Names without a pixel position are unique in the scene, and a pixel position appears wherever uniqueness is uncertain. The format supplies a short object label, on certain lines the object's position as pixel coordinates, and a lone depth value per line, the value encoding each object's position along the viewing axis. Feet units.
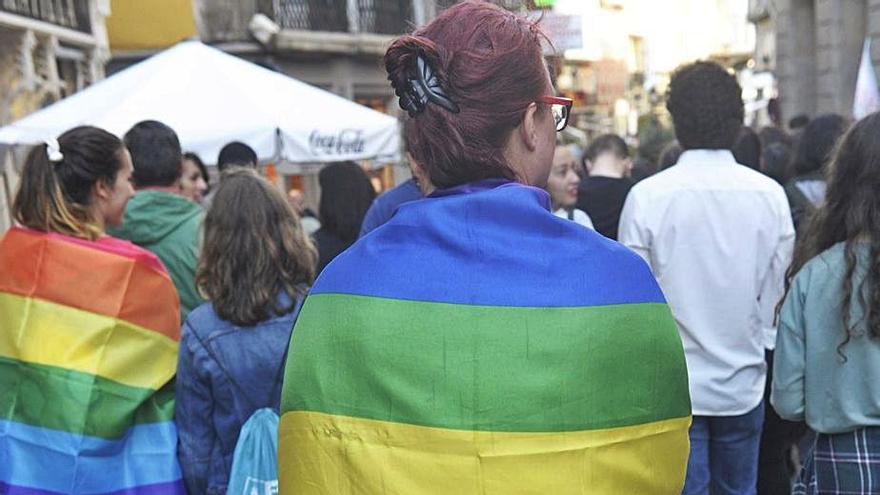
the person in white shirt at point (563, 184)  17.10
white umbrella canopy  21.47
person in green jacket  13.50
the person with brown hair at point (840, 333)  8.82
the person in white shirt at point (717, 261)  11.75
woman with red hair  5.25
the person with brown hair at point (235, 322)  9.88
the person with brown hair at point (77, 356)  10.05
